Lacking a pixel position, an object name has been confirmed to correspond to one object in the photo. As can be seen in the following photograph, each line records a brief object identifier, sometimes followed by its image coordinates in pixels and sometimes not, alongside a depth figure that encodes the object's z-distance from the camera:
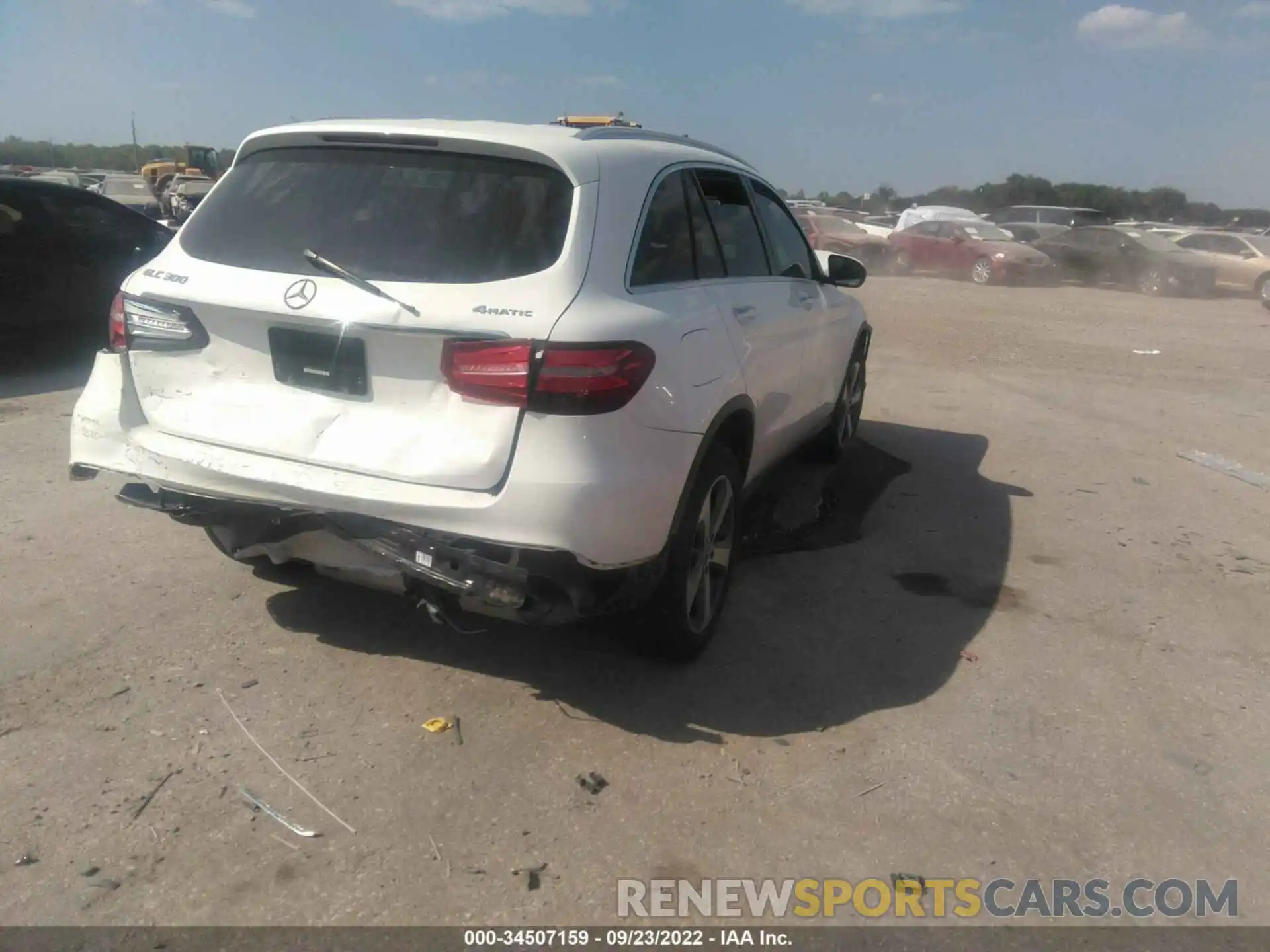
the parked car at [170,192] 24.28
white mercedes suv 2.99
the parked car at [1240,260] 21.84
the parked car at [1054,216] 29.23
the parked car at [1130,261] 22.36
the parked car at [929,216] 27.45
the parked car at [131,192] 23.01
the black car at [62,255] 8.13
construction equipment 36.34
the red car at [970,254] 22.95
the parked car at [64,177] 24.45
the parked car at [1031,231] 26.47
